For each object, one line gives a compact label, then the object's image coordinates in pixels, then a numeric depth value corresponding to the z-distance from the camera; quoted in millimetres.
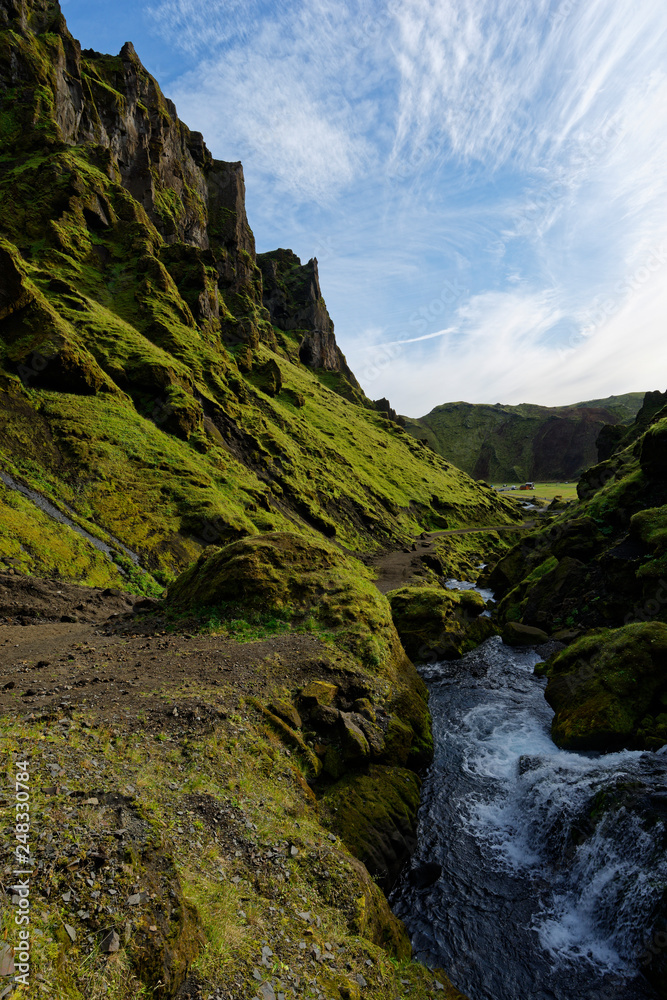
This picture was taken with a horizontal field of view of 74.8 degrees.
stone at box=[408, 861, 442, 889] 12680
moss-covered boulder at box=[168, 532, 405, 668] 20625
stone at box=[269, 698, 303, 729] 13617
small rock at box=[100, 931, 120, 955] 5422
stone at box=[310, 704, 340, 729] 14133
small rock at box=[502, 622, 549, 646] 28375
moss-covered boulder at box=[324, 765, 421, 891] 11961
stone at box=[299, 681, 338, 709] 14648
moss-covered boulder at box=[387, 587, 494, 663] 28406
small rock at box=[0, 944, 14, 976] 4461
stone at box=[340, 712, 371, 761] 13960
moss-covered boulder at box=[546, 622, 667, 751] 16141
